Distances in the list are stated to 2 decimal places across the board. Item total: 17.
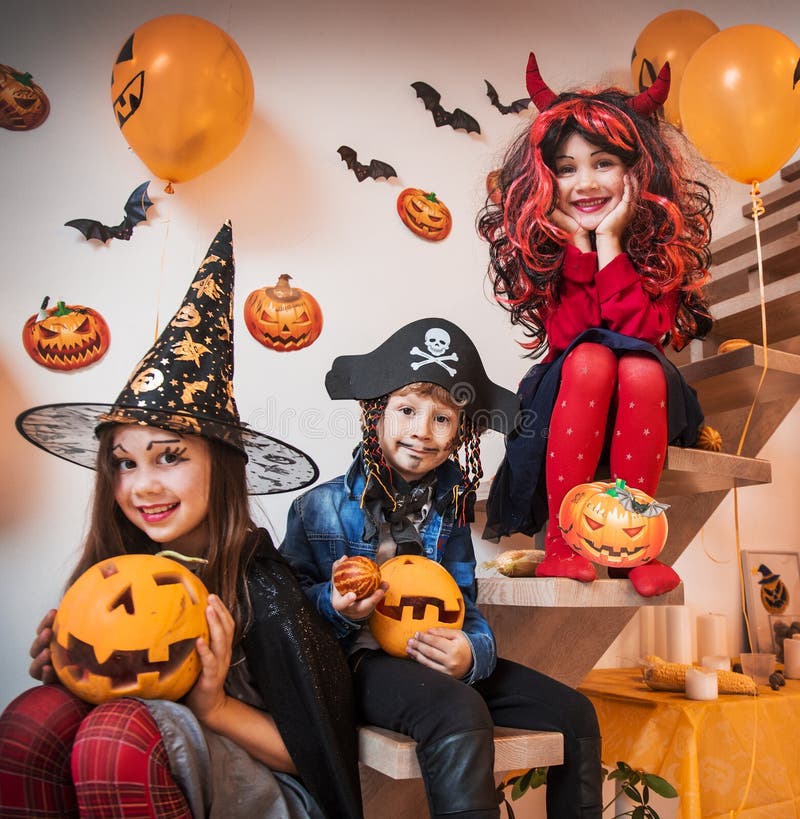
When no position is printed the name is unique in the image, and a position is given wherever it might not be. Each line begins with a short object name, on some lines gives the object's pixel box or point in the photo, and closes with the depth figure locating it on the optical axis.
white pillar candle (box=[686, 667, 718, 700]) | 1.73
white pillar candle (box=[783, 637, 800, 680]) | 2.07
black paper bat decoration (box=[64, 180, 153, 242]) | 1.65
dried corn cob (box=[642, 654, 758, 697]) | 1.81
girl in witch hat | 0.93
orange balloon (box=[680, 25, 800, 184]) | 1.58
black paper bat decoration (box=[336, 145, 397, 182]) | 1.94
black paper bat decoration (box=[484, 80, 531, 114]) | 2.15
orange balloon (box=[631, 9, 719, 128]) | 2.06
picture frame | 2.28
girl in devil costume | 1.42
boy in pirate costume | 1.15
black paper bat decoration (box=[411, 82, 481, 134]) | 2.06
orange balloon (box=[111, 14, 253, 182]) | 1.45
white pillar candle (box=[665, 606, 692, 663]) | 2.05
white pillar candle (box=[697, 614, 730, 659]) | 2.16
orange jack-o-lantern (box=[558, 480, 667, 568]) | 1.26
